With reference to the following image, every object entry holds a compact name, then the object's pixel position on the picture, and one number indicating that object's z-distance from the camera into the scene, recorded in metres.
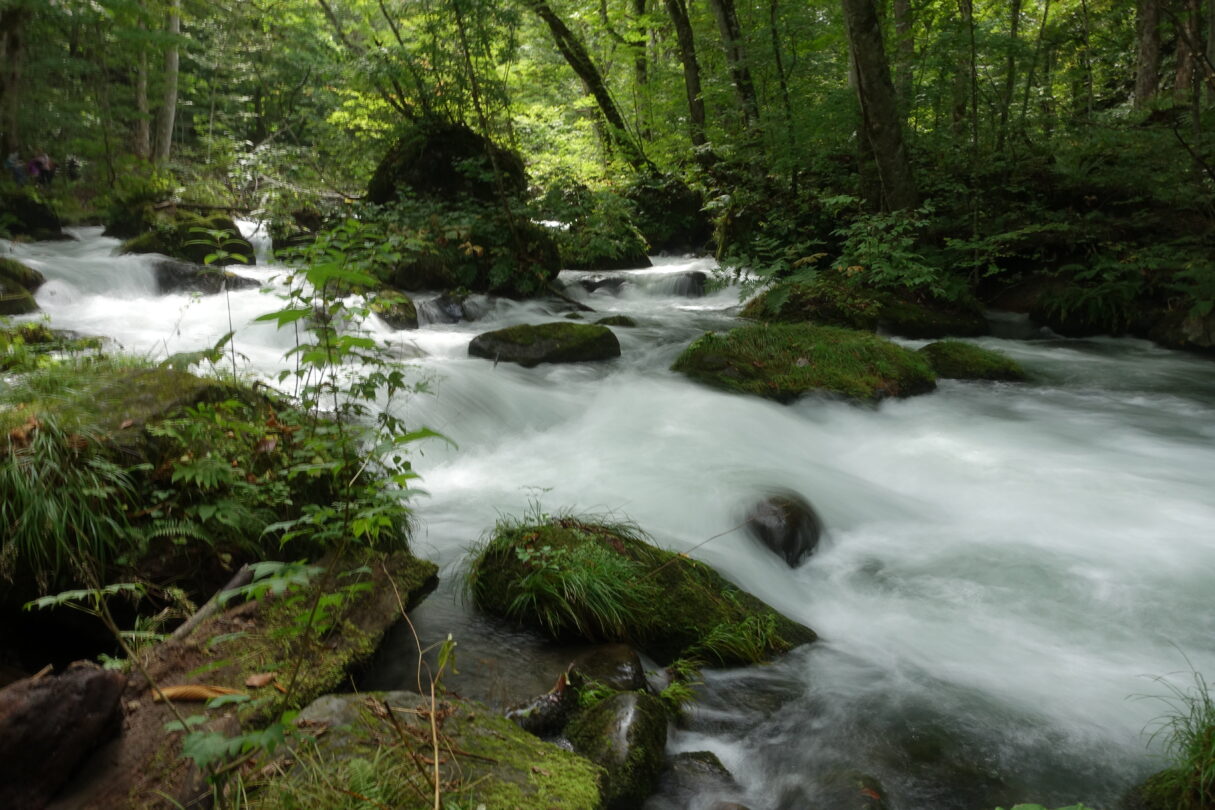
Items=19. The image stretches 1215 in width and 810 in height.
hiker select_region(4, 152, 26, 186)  15.12
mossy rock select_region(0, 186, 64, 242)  13.94
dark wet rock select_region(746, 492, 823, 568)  4.70
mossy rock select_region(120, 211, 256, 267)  11.85
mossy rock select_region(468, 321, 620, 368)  8.37
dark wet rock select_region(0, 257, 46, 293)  9.12
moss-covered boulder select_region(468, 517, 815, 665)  3.51
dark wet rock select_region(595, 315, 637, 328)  10.38
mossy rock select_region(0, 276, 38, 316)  8.28
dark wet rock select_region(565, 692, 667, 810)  2.52
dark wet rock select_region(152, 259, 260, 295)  10.76
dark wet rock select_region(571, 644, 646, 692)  3.06
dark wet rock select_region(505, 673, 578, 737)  2.75
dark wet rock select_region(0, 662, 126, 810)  1.91
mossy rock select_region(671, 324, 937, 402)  7.74
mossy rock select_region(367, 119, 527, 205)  12.96
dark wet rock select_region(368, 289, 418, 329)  9.33
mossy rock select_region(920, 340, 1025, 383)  8.52
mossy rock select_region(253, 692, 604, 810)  1.92
